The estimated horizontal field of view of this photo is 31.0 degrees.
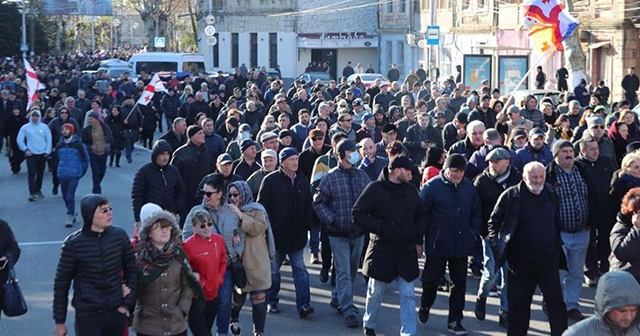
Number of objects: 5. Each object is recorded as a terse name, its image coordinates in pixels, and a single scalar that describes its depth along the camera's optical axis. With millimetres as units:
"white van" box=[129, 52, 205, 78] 53000
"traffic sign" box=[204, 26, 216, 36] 51738
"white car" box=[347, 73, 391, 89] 44178
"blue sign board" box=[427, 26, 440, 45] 36250
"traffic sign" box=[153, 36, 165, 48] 74125
